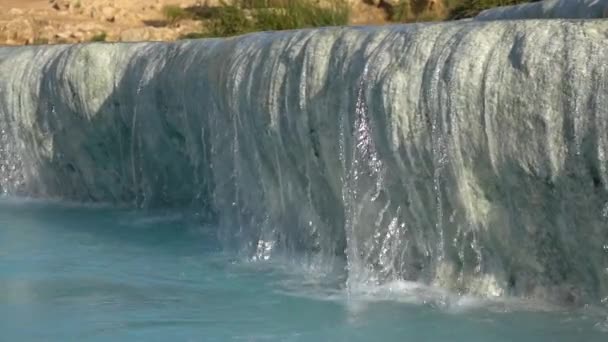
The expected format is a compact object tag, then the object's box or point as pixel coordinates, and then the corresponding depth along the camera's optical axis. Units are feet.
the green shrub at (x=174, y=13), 59.77
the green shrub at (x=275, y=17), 51.26
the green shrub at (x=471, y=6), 44.91
